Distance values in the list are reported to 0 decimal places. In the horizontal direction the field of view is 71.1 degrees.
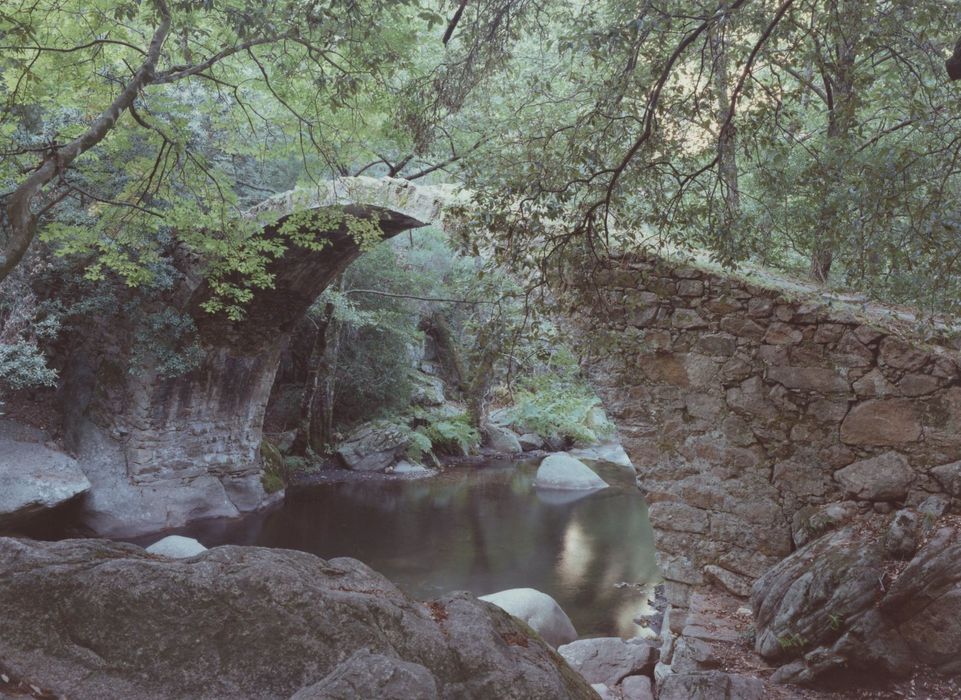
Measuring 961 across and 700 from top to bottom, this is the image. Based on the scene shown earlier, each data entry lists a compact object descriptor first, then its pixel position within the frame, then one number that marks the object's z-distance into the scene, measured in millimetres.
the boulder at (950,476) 3752
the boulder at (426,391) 14469
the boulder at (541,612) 5605
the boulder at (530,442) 14984
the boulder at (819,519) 4004
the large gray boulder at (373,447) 12427
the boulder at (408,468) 12516
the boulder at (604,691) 4241
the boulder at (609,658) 4527
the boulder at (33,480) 7398
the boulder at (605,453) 13945
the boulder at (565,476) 11547
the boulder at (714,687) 3135
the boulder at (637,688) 4239
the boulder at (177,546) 7309
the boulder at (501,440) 14697
